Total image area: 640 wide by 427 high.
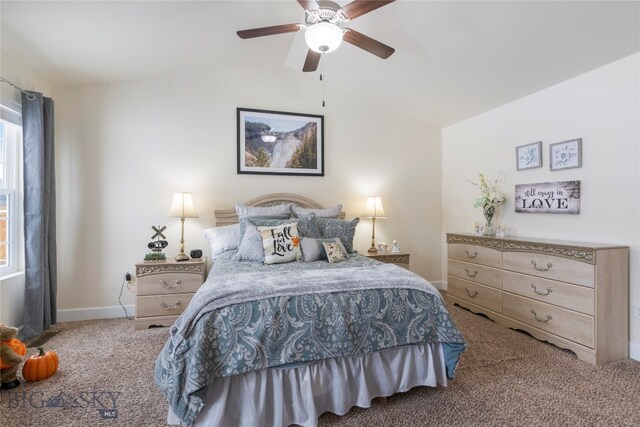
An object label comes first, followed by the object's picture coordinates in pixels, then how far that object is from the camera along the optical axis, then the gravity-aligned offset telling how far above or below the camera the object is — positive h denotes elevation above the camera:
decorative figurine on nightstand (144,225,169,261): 3.06 -0.36
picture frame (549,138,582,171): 2.74 +0.50
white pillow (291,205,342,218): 3.50 -0.01
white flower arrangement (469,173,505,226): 3.47 +0.12
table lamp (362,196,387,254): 3.85 +0.00
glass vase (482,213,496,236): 3.49 -0.20
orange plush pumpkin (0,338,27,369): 2.00 -0.89
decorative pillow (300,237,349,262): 2.76 -0.35
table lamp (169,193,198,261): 3.17 +0.03
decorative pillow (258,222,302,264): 2.65 -0.29
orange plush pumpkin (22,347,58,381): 2.03 -1.03
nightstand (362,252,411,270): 3.67 -0.57
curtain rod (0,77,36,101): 2.47 +1.04
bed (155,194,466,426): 1.51 -0.72
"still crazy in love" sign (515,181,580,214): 2.79 +0.12
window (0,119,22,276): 2.71 +0.15
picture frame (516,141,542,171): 3.09 +0.55
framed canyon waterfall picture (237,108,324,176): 3.68 +0.84
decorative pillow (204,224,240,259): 3.14 -0.28
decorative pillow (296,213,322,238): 2.99 -0.16
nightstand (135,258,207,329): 2.95 -0.75
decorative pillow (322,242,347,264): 2.73 -0.38
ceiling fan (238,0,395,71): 1.93 +1.25
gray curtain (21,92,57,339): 2.68 +0.03
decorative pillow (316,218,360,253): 3.12 -0.19
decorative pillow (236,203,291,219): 3.31 +0.00
